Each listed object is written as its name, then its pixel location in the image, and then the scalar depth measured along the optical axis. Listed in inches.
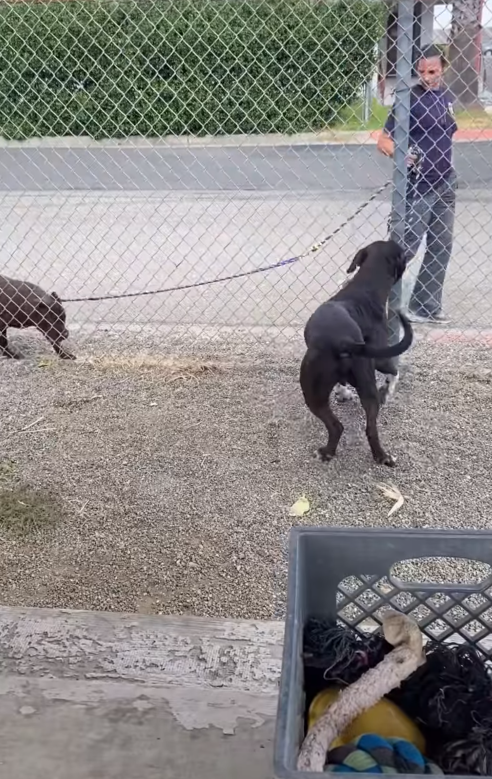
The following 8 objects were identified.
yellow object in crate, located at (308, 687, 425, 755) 58.6
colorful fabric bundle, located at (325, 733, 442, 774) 52.3
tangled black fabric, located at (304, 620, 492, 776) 57.8
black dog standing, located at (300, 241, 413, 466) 136.6
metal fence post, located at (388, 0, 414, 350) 139.0
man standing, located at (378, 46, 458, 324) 171.3
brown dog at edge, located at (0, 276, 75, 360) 197.5
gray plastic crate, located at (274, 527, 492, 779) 61.9
